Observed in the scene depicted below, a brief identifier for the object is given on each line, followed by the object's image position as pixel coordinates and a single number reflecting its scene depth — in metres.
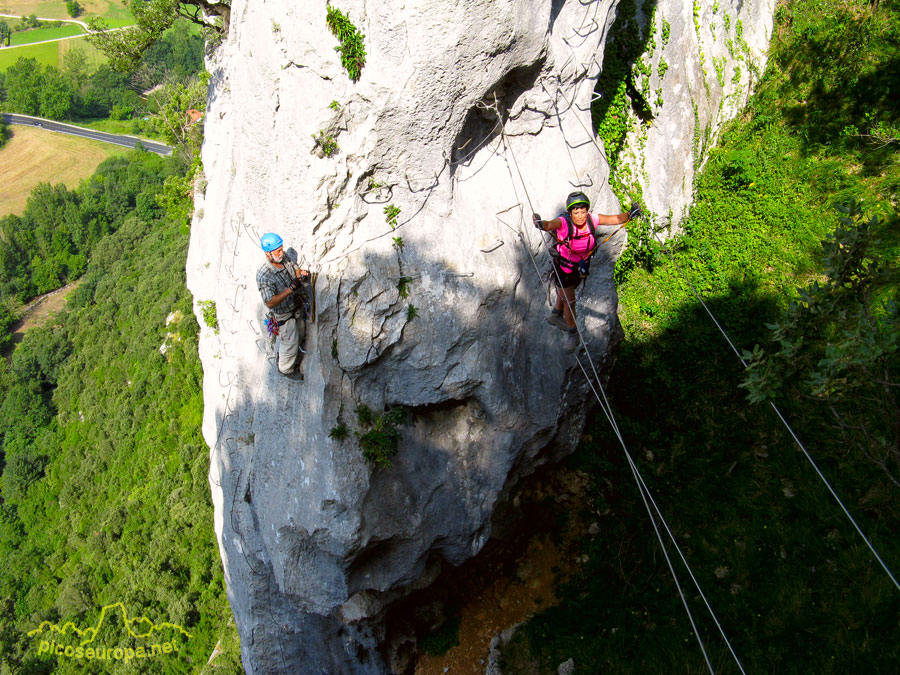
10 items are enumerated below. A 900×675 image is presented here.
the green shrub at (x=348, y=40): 5.86
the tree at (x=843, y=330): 4.72
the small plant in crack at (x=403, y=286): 6.75
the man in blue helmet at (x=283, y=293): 6.15
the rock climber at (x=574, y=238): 6.32
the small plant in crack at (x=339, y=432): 6.58
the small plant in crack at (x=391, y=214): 6.68
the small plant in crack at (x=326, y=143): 6.25
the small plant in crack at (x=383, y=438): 6.73
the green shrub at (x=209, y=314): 9.53
